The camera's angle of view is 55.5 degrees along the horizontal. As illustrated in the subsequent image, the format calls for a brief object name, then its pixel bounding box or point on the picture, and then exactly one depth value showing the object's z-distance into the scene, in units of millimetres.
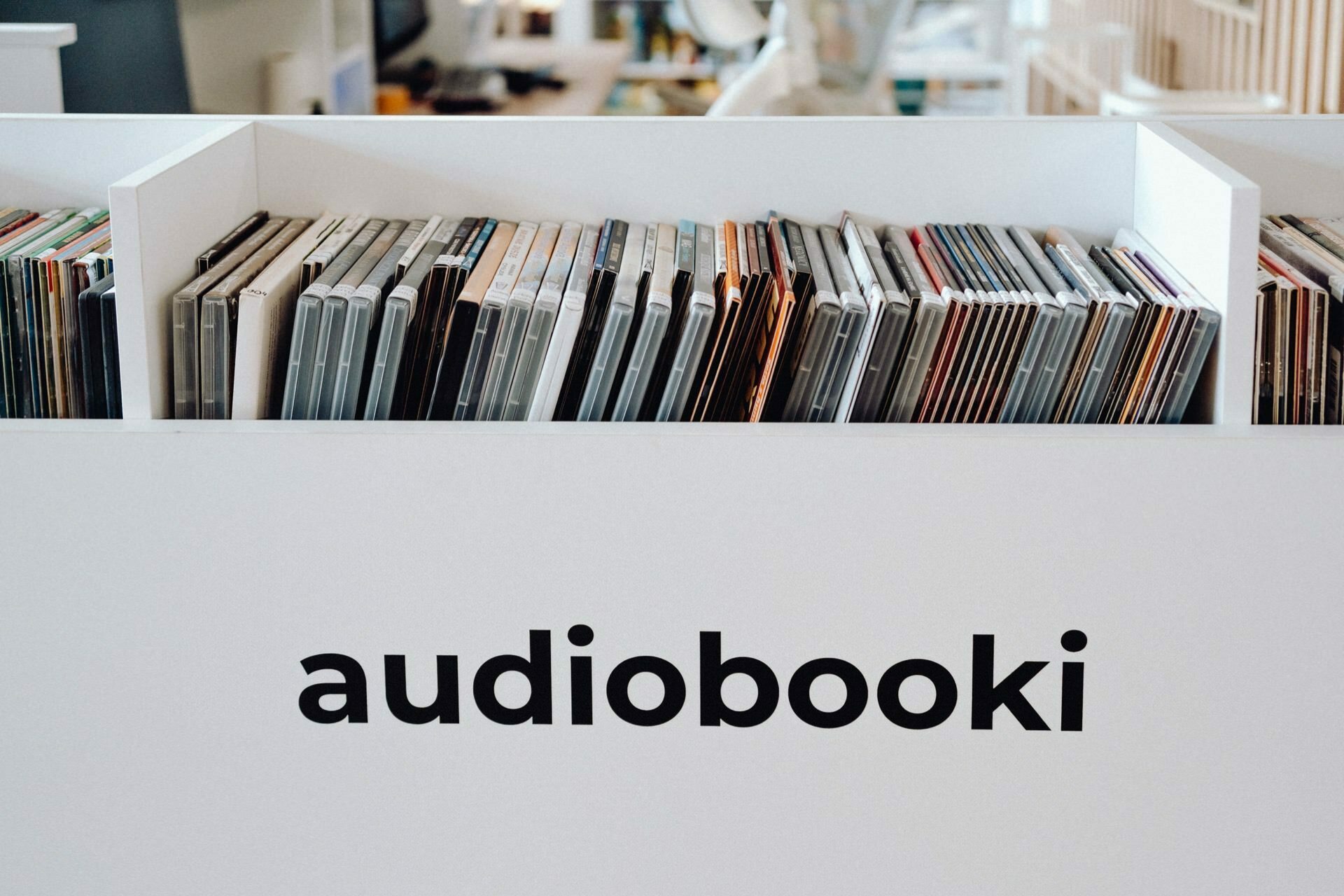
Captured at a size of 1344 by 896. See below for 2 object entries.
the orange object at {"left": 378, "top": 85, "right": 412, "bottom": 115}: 4512
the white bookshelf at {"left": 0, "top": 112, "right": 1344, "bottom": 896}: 1174
